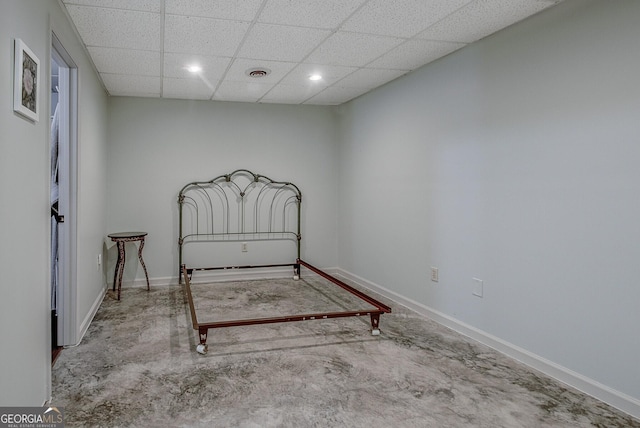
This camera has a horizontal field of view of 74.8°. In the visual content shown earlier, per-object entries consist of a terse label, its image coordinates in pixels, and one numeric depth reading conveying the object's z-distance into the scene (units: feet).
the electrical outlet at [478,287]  10.19
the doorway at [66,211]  9.48
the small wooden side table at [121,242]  14.16
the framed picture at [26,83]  5.47
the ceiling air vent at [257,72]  12.28
